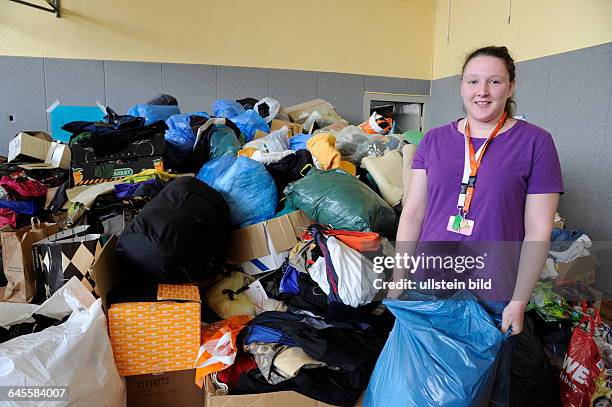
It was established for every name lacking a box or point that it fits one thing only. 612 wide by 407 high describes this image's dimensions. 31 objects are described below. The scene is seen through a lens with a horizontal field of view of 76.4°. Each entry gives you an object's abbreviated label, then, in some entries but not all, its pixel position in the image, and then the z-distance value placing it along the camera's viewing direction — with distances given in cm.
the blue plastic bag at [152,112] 311
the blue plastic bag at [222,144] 246
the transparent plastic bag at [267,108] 358
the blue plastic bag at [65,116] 401
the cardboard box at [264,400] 142
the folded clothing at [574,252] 244
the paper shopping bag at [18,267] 169
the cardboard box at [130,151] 219
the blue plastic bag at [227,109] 334
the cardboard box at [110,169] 219
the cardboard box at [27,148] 284
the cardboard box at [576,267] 244
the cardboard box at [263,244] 189
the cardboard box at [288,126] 335
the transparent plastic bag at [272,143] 252
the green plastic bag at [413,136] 295
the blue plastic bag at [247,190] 200
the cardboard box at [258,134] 296
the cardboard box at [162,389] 158
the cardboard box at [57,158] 274
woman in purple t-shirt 101
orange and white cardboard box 148
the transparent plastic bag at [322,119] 373
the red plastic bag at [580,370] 152
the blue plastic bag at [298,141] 274
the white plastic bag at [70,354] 119
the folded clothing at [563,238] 250
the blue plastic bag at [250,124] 306
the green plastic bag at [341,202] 183
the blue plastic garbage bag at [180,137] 250
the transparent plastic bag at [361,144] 262
